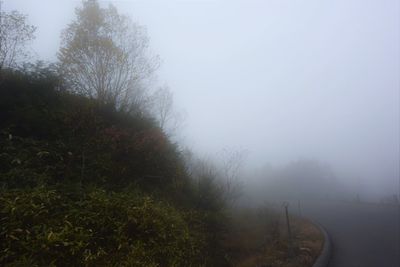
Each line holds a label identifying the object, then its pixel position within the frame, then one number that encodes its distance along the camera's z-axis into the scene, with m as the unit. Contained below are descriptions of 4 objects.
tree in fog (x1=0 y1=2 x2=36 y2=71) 11.60
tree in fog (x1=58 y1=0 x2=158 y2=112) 14.28
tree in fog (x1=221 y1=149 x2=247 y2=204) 21.05
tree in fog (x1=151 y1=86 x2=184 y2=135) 24.02
